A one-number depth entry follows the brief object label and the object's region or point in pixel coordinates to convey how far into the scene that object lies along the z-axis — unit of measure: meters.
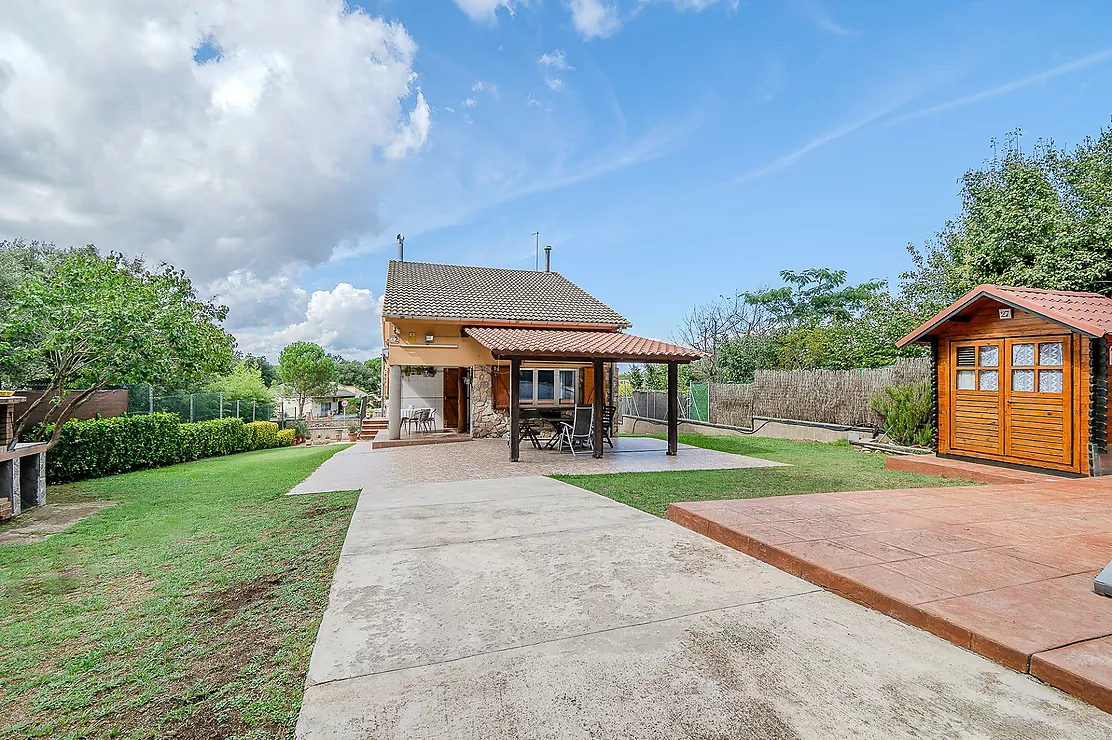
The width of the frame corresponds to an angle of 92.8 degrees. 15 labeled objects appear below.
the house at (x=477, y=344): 14.30
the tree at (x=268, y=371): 57.28
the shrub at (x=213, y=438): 13.62
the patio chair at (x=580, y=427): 11.70
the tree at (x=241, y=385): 27.62
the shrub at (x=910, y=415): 12.03
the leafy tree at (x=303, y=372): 49.44
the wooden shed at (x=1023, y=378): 7.39
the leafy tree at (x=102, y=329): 6.96
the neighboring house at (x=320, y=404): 49.03
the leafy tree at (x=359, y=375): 64.69
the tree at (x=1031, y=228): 13.04
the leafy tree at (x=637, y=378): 28.94
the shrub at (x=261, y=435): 18.33
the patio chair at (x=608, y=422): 12.88
